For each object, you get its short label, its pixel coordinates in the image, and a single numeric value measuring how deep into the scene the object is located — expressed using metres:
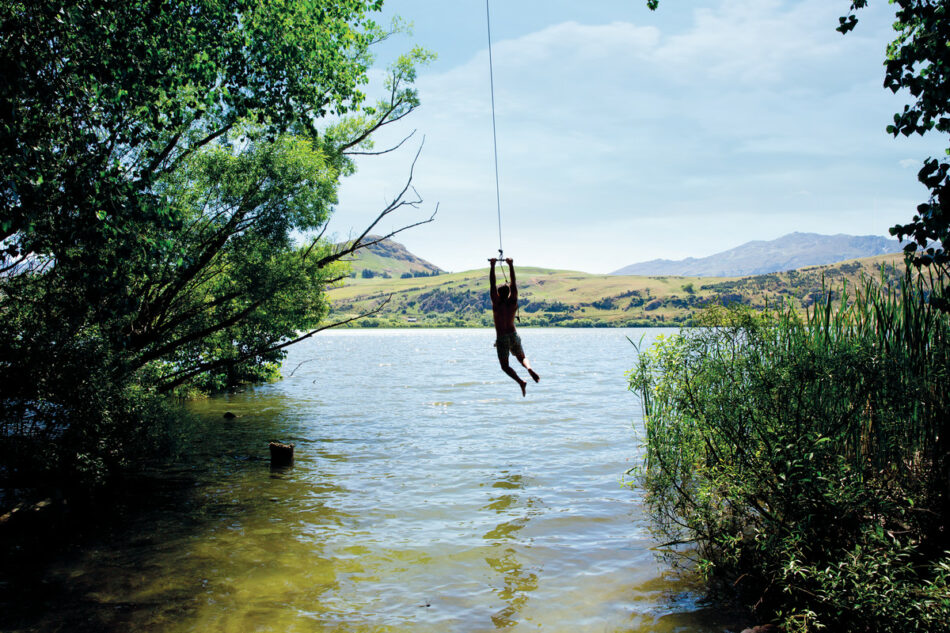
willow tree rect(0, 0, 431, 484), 8.26
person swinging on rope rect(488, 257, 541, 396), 13.19
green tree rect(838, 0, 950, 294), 5.84
